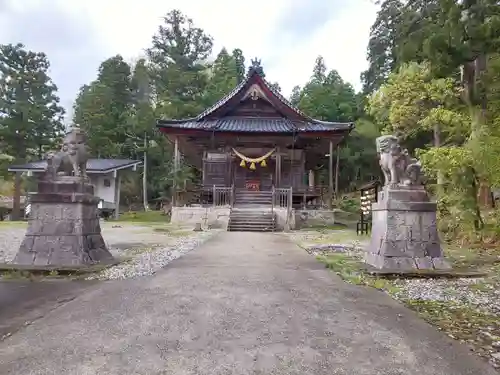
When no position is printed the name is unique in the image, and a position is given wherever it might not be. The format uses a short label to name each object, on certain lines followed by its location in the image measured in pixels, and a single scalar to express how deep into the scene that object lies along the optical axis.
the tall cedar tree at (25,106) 30.38
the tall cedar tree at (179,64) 35.59
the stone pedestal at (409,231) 6.93
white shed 29.76
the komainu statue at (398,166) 7.21
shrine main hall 21.59
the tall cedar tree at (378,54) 38.47
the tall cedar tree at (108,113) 37.03
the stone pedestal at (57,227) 7.04
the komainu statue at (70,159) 7.35
